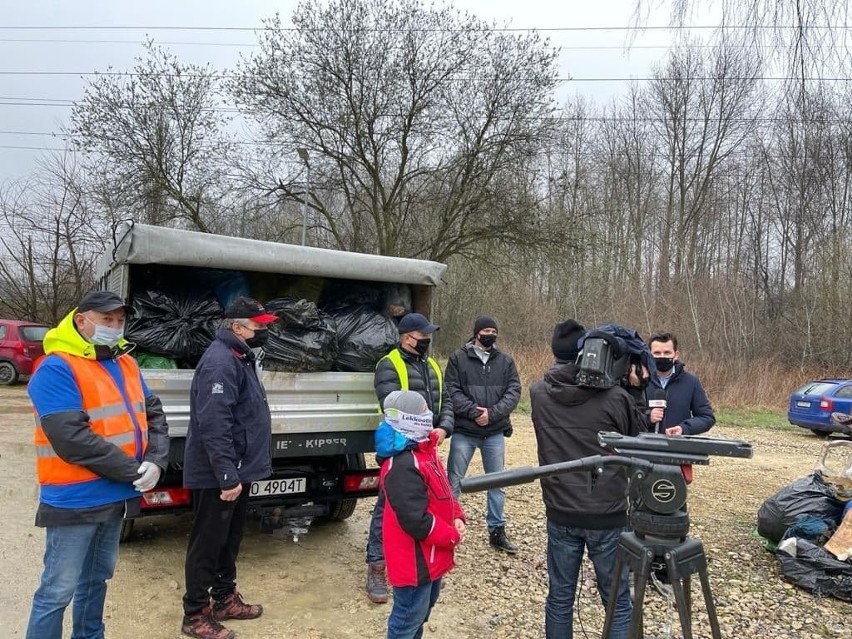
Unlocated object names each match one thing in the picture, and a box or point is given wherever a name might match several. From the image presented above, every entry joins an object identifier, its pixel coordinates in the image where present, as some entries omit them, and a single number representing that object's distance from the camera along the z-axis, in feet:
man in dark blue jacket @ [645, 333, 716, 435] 13.11
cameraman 8.24
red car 46.21
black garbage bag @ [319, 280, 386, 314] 16.20
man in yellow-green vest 12.09
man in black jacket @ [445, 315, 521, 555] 14.38
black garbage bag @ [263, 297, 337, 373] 13.44
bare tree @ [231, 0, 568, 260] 51.47
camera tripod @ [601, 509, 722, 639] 4.93
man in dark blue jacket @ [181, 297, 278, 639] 10.09
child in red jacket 8.00
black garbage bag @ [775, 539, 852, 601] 12.16
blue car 36.60
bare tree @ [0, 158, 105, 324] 57.31
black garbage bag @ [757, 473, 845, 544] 13.62
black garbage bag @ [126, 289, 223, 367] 13.06
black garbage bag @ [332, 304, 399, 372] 14.80
